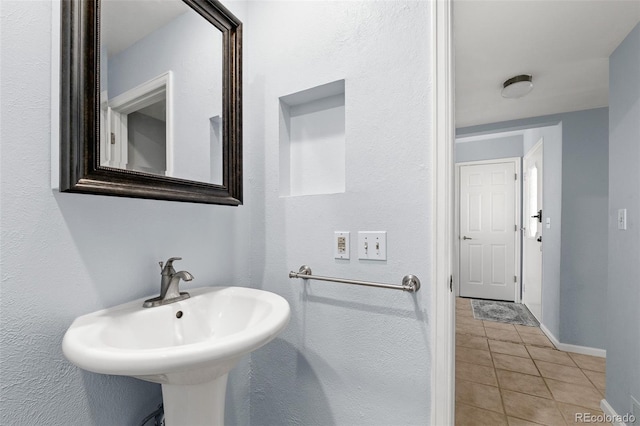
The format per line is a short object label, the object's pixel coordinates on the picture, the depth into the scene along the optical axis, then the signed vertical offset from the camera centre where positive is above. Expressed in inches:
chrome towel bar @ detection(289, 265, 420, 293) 39.2 -9.9
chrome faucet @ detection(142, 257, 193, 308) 36.0 -8.9
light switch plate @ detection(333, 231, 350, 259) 44.9 -5.1
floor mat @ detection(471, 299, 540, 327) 134.6 -48.6
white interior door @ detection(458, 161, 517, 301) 161.5 -10.4
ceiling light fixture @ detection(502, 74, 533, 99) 87.5 +37.5
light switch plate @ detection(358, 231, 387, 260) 42.2 -4.8
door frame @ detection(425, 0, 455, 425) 38.3 -1.6
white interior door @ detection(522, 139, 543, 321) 132.0 -10.2
